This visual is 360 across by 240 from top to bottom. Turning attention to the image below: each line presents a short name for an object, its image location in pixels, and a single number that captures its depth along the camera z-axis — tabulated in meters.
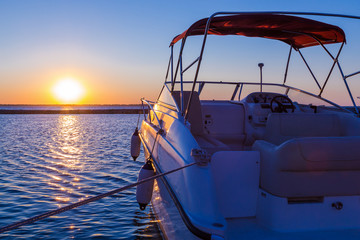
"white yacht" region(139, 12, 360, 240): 3.10
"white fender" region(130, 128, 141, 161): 8.75
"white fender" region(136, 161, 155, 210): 4.62
